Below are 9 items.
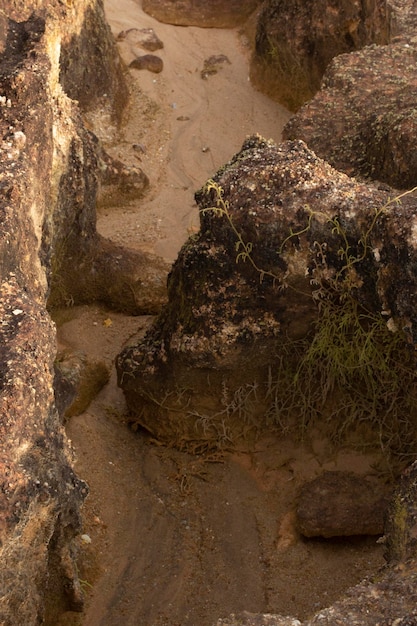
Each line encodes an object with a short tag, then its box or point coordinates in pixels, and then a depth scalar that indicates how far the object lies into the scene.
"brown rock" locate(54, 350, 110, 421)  5.09
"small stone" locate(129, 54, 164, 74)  8.91
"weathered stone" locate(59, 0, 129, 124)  7.36
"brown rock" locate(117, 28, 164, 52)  9.16
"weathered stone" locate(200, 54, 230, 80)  9.04
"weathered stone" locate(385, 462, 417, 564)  3.60
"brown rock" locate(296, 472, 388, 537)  4.91
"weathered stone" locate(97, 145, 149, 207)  7.32
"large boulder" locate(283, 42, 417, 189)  5.61
